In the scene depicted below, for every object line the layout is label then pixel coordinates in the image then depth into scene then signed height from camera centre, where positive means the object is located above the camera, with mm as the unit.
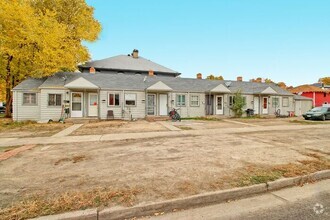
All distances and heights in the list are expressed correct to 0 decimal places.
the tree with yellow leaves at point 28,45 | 19016 +6834
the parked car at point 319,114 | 21256 -596
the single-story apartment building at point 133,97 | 18594 +1420
